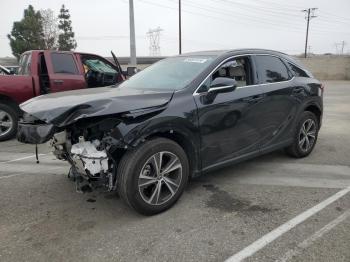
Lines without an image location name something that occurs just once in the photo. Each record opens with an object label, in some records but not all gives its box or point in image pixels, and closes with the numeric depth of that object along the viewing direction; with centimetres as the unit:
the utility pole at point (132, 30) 1955
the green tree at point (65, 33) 4194
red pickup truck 730
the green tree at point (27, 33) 3803
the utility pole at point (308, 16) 6372
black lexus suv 351
